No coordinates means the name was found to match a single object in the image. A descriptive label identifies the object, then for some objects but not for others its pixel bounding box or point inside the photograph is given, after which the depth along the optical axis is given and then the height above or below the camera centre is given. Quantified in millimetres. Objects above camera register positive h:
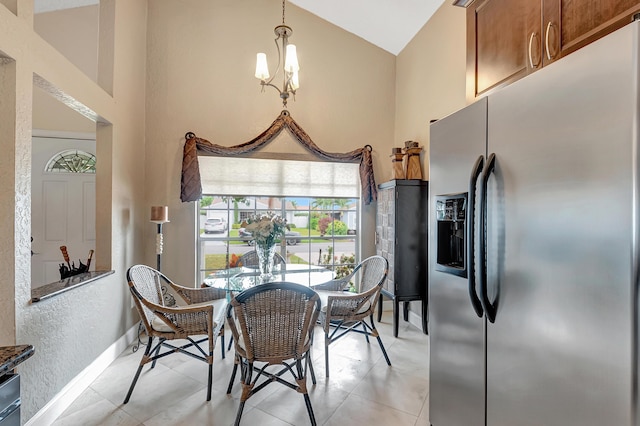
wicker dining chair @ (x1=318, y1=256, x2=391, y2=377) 2607 -850
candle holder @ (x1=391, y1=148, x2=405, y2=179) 3721 +594
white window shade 3867 +451
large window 3973 -232
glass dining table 2598 -605
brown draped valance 3652 +746
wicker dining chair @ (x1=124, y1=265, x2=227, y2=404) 2301 -835
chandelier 2516 +1229
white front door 3686 -11
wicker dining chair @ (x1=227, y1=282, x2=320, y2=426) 1904 -725
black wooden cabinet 3451 -349
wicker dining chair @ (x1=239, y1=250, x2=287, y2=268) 3532 -551
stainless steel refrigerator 884 -119
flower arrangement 2717 -151
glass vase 2814 -446
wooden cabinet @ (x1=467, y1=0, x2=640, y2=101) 1177 +827
